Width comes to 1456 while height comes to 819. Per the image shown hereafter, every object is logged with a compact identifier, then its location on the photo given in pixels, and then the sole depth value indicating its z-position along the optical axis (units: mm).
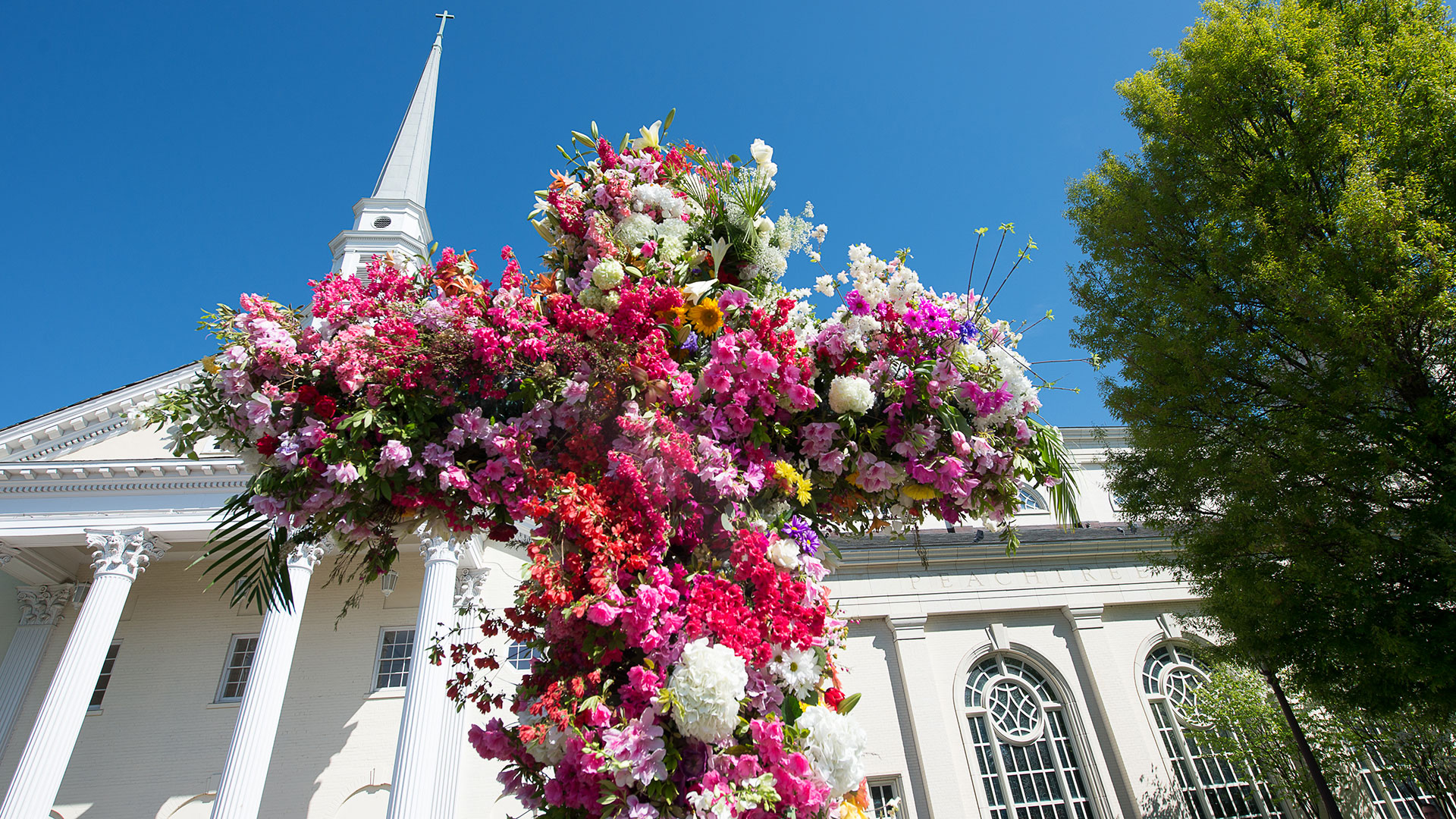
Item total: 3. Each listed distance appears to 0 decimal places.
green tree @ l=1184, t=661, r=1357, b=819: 12773
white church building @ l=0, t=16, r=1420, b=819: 13938
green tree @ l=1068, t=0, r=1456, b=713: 6230
